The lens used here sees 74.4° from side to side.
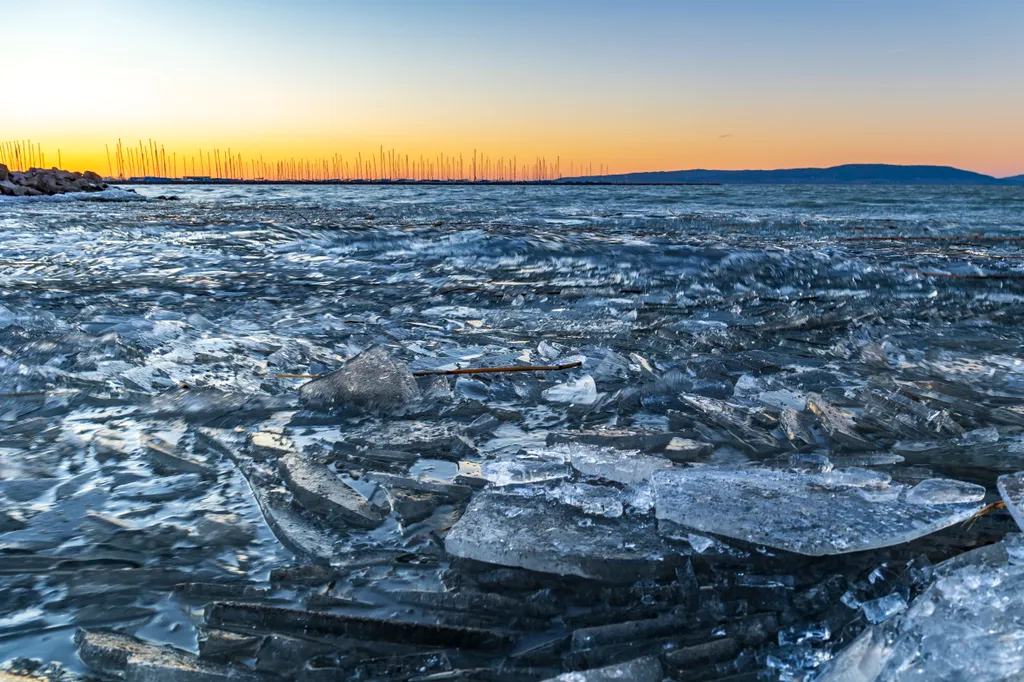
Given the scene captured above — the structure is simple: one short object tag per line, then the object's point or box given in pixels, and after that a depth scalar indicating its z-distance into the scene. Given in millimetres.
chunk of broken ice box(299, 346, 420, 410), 2217
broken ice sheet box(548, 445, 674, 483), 1617
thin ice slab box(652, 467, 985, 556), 1266
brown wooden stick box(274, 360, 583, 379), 2598
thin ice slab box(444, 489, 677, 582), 1238
